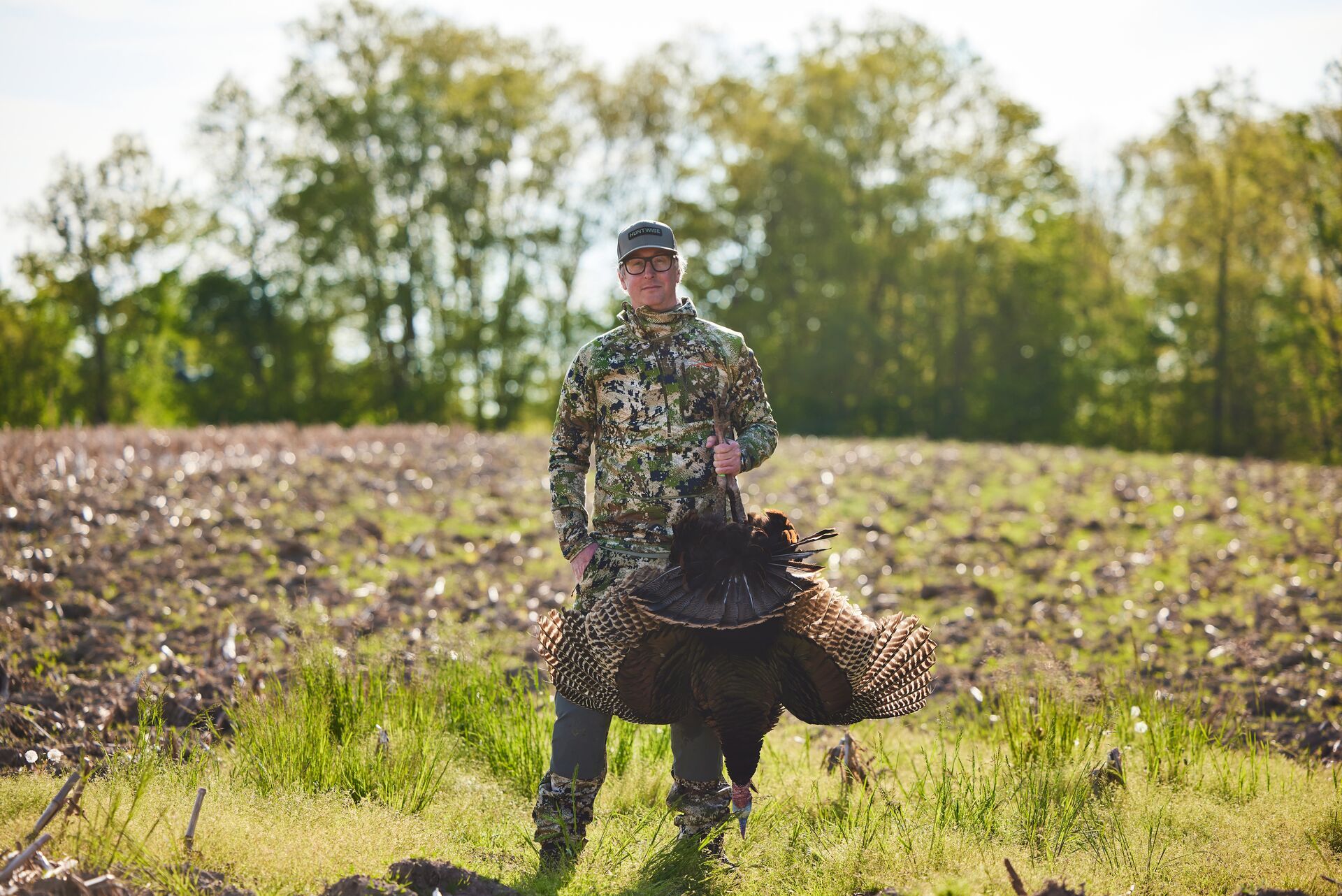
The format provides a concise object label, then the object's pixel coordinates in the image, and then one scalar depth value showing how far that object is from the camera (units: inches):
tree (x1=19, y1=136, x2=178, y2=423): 1494.8
